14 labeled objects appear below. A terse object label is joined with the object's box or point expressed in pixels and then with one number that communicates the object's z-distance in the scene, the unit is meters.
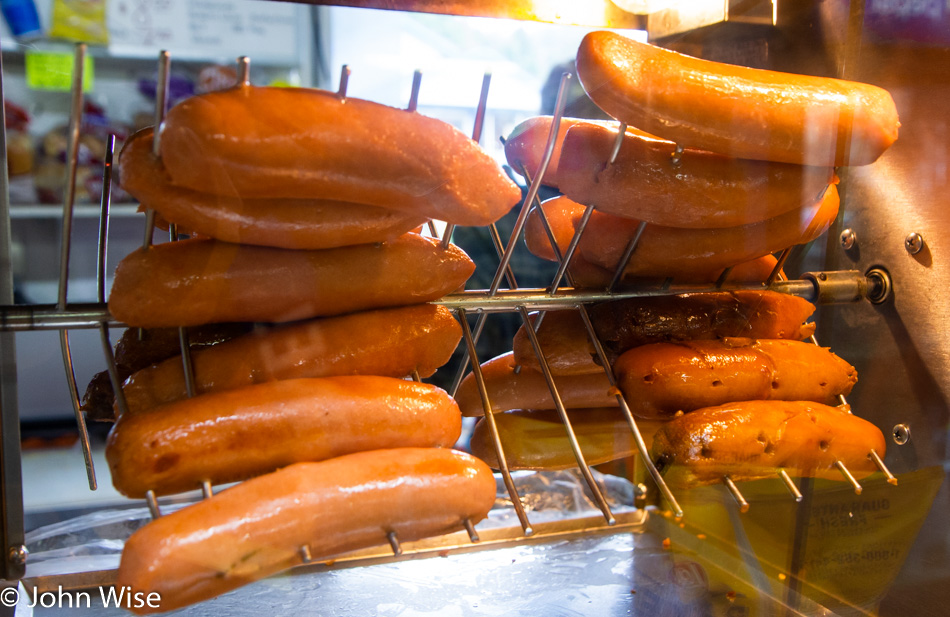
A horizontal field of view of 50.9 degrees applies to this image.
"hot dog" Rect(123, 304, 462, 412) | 0.40
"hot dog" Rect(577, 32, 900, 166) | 0.40
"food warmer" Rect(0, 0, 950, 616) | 0.47
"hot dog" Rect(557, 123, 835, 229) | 0.43
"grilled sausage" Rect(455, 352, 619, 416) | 0.49
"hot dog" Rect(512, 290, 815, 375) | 0.47
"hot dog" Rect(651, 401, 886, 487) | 0.43
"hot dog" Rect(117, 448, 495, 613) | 0.34
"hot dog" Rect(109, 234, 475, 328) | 0.38
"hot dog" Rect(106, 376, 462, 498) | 0.36
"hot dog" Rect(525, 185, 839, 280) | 0.46
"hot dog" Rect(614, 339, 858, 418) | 0.44
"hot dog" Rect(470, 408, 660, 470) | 0.49
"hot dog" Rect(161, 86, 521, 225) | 0.35
